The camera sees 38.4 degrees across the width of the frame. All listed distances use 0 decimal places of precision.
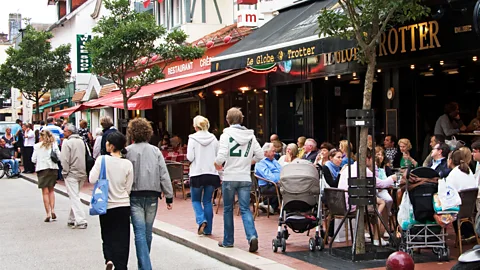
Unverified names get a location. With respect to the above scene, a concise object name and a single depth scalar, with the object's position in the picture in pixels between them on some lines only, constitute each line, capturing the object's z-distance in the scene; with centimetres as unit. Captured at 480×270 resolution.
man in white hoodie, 965
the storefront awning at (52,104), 4540
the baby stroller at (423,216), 872
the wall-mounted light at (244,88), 2032
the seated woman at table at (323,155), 1248
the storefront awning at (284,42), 1232
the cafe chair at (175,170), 1614
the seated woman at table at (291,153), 1234
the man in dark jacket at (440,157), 1023
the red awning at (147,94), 1966
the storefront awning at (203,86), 1845
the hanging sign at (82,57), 3316
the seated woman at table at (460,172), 918
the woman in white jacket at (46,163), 1343
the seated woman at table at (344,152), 1092
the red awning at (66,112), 2592
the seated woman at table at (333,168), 1034
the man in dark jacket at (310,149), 1352
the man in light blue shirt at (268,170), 1213
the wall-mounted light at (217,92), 2186
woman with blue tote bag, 762
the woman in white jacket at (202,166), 1054
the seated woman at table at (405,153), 1249
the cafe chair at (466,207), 900
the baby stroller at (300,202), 950
